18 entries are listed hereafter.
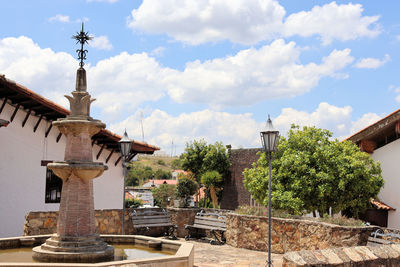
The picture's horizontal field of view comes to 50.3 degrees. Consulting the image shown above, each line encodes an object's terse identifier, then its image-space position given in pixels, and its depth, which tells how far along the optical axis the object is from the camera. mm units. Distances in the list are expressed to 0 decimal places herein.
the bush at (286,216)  10183
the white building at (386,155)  18792
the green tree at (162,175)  87375
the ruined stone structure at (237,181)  31047
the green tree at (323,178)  17797
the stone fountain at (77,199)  7520
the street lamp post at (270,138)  9188
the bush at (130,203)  27984
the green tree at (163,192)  36719
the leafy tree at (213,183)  31453
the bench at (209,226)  13445
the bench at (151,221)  14338
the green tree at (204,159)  32188
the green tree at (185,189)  15438
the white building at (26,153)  15031
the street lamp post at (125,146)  12758
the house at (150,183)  67750
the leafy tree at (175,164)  91494
